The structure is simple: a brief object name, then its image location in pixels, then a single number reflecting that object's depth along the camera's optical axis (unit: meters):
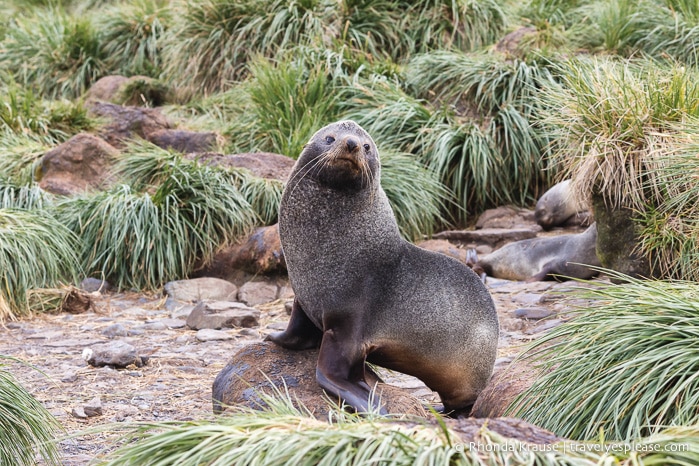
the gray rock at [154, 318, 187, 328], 12.48
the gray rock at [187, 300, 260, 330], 12.23
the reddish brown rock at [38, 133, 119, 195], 16.62
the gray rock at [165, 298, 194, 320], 13.08
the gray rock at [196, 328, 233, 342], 11.73
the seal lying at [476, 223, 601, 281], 13.42
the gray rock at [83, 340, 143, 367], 10.32
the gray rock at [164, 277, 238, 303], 14.00
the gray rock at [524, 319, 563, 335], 10.82
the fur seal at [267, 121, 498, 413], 7.38
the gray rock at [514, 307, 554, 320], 11.66
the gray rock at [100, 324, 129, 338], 12.08
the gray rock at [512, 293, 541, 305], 12.54
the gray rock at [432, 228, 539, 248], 15.98
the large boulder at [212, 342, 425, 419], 7.32
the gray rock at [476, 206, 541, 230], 16.97
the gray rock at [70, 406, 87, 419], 8.41
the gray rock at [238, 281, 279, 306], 13.83
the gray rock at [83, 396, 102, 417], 8.48
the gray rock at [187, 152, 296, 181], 15.98
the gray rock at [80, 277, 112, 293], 14.45
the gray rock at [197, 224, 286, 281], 14.28
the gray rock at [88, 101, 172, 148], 18.48
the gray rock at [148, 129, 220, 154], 18.08
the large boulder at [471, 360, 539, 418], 7.31
